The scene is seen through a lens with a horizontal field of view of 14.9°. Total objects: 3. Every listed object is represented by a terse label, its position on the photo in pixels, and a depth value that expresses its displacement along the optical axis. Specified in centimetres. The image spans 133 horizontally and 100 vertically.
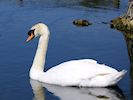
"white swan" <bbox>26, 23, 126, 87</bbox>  1084
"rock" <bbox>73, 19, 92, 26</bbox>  1981
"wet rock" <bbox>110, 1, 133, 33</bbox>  1928
